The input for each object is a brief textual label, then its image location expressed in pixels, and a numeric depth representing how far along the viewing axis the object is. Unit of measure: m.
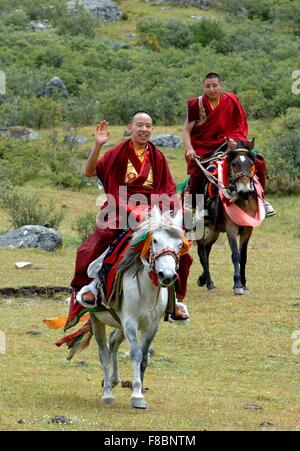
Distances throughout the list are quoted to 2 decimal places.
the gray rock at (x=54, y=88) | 34.94
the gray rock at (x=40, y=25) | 50.29
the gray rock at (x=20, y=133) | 27.62
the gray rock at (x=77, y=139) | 26.37
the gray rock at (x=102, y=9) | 55.19
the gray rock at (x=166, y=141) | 26.19
